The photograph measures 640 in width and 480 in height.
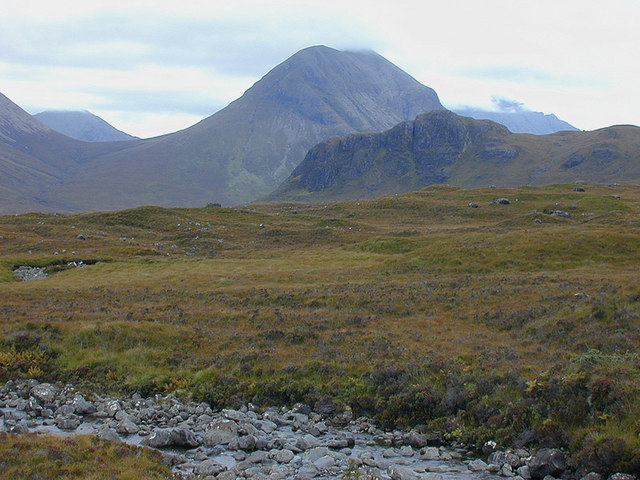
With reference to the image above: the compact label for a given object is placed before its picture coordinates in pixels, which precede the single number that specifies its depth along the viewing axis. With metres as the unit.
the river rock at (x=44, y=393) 21.36
